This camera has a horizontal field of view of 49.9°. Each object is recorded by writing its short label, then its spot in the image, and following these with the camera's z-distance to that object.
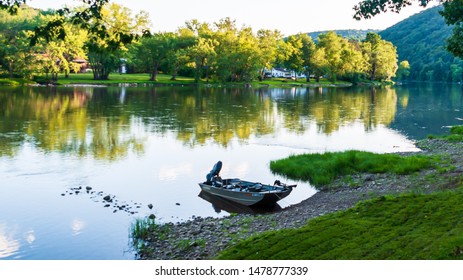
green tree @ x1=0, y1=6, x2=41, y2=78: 120.94
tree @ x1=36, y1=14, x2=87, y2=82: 123.69
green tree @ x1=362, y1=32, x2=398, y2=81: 188.38
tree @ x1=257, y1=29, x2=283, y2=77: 154.12
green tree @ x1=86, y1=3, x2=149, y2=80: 136.07
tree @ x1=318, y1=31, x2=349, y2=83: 172.62
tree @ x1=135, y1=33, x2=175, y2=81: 139.00
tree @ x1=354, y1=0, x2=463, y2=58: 23.84
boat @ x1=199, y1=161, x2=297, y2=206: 24.91
